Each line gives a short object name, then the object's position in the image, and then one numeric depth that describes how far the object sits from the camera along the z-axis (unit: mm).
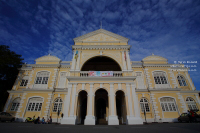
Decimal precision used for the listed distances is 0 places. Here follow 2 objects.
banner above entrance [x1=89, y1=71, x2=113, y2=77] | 14146
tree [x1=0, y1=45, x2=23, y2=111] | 19484
